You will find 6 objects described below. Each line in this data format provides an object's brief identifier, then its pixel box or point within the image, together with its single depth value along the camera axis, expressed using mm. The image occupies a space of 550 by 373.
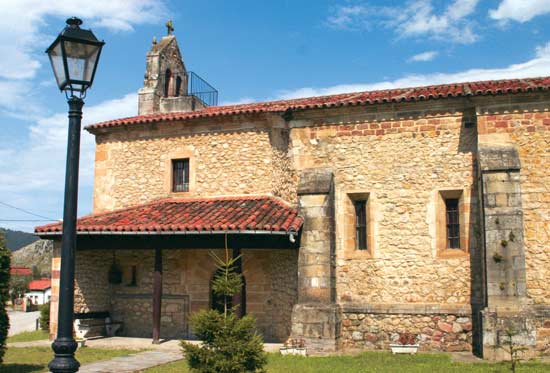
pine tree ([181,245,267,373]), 8062
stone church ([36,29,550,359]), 12711
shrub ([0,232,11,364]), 10531
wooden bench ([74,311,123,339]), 15289
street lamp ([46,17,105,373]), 5070
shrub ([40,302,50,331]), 19641
